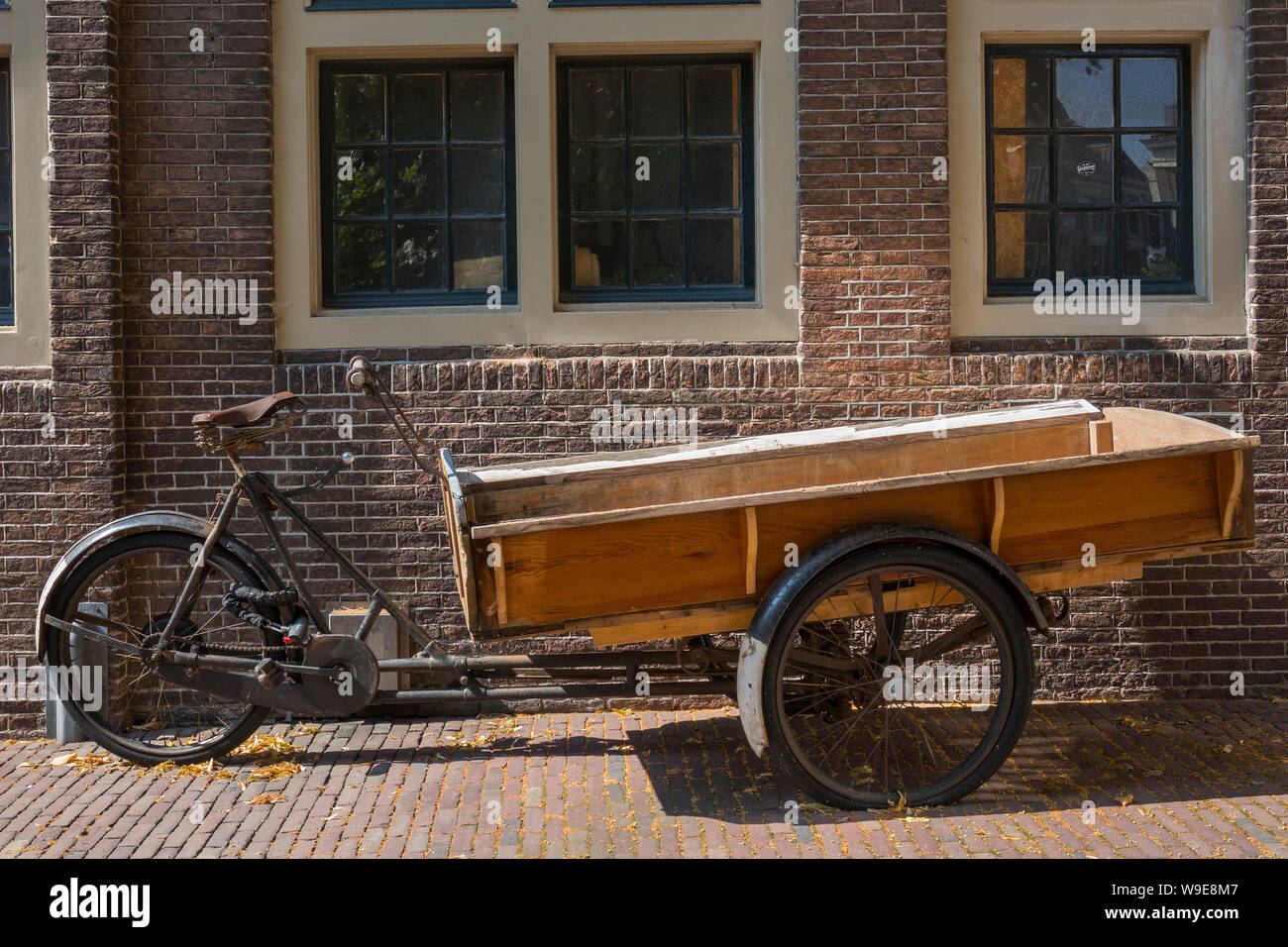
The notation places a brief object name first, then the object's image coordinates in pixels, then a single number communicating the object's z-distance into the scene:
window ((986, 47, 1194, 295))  6.09
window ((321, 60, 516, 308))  6.04
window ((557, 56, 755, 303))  6.07
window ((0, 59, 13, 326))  5.93
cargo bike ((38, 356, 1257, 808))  4.25
